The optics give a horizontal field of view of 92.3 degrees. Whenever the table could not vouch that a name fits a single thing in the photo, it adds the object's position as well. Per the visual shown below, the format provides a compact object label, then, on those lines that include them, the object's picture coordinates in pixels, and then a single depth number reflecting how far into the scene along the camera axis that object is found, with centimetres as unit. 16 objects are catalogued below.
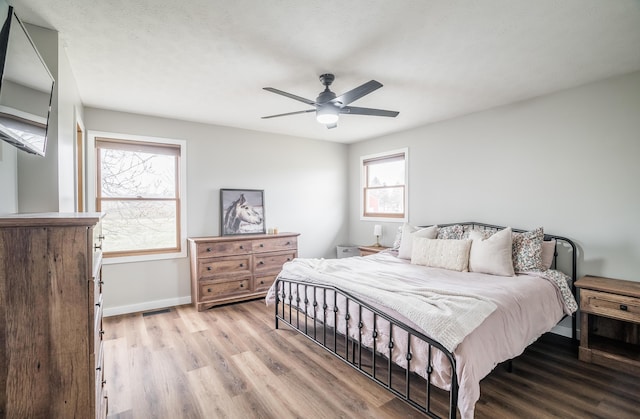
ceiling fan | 249
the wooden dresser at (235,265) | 399
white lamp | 497
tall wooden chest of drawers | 109
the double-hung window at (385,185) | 498
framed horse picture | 451
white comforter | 177
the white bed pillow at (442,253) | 322
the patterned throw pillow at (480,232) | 337
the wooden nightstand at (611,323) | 246
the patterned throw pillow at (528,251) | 301
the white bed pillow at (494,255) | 298
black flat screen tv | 130
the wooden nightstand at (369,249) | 463
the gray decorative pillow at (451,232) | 374
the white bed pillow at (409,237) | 383
